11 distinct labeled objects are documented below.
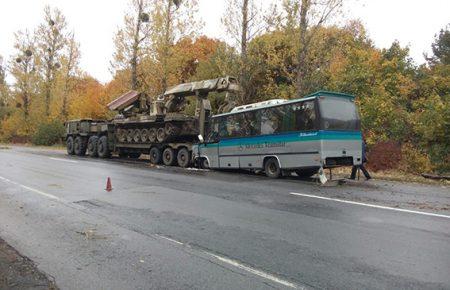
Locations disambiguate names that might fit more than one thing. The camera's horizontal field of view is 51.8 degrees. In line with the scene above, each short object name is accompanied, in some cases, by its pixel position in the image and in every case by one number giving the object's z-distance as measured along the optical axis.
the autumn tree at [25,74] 52.31
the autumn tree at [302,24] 21.55
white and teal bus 13.95
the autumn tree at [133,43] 32.81
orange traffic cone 11.80
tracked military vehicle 20.91
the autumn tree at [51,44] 48.47
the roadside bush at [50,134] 45.00
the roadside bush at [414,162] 17.27
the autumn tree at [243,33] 25.12
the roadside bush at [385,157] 17.91
